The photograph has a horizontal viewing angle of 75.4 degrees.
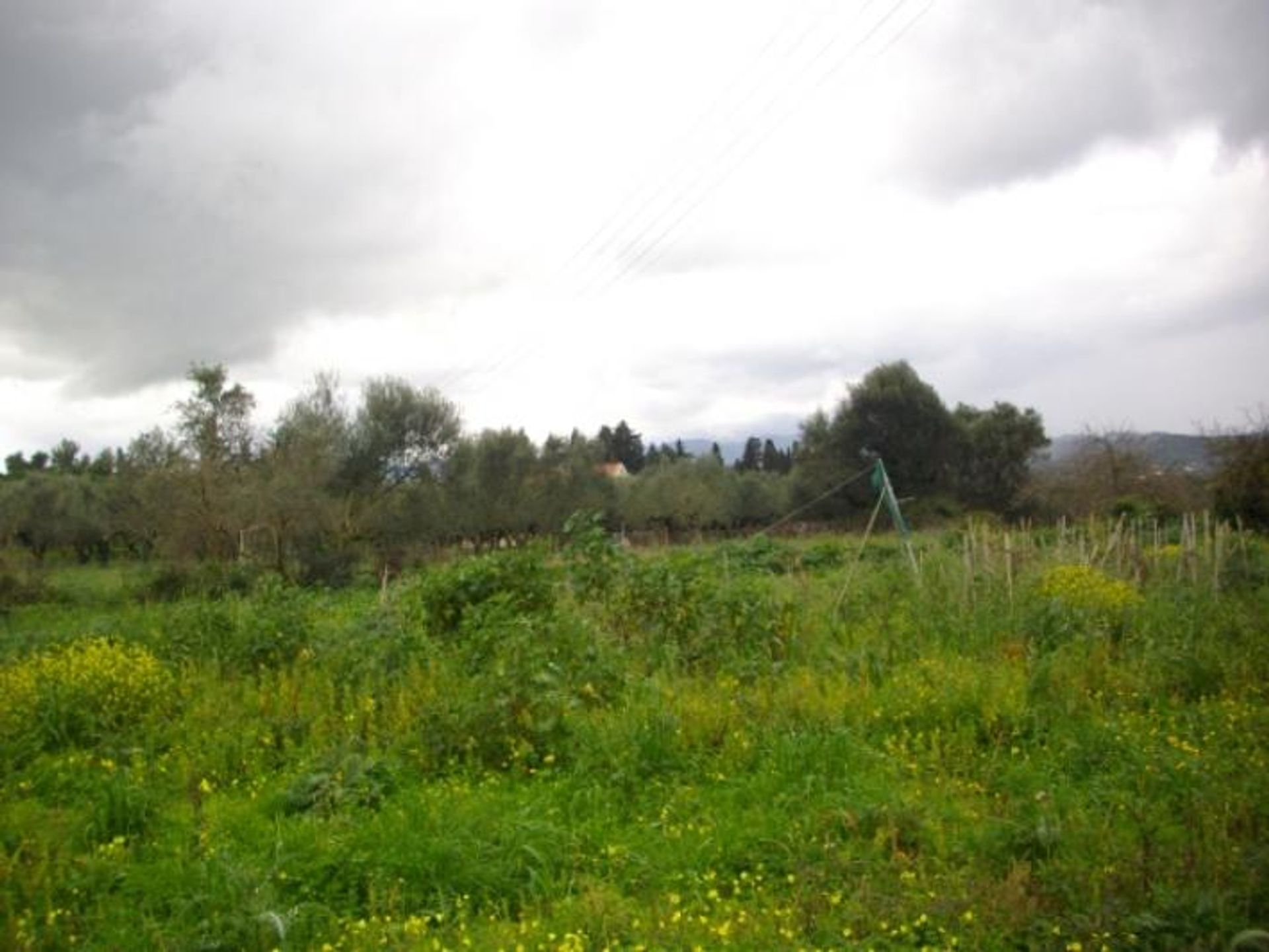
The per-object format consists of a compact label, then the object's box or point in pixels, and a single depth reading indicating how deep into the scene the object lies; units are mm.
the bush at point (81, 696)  6918
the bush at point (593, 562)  9227
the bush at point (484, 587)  9172
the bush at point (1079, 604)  8453
